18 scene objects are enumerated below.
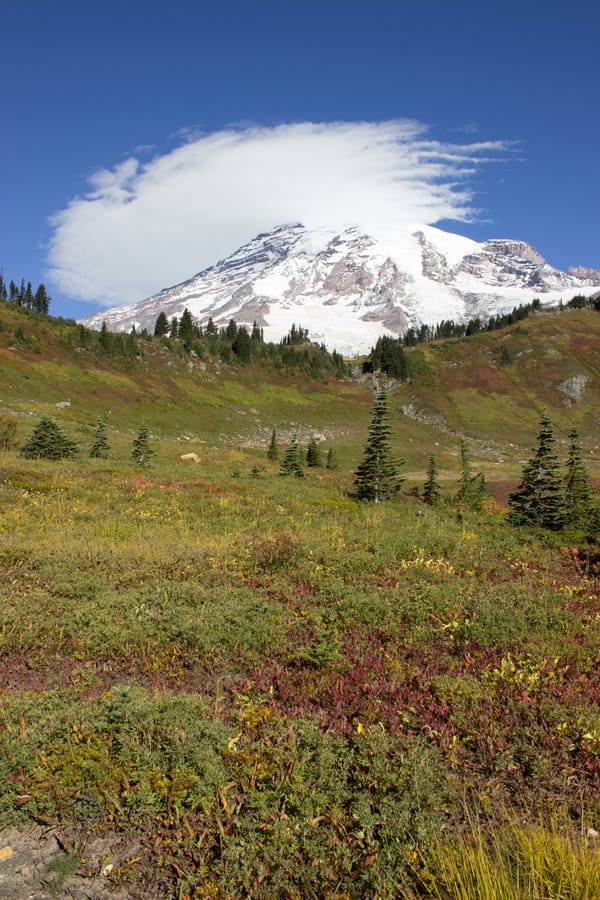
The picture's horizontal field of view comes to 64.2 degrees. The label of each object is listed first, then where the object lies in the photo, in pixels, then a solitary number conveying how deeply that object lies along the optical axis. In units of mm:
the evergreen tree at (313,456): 47844
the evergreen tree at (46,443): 29859
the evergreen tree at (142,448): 33281
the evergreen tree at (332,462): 48316
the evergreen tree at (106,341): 92375
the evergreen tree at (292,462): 36906
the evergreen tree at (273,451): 52188
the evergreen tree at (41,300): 168000
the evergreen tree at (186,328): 120981
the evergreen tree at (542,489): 26328
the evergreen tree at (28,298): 170450
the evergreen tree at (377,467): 29484
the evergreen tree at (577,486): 30291
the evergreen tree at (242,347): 120288
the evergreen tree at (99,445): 35031
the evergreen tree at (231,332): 153550
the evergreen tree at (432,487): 34969
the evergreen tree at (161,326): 138250
